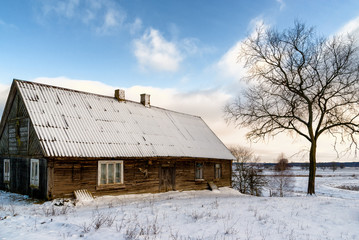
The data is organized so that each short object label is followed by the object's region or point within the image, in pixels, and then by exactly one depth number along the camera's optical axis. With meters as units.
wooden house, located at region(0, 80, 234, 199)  14.45
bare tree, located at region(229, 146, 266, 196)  31.77
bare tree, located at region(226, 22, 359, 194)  19.70
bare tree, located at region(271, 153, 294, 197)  44.22
